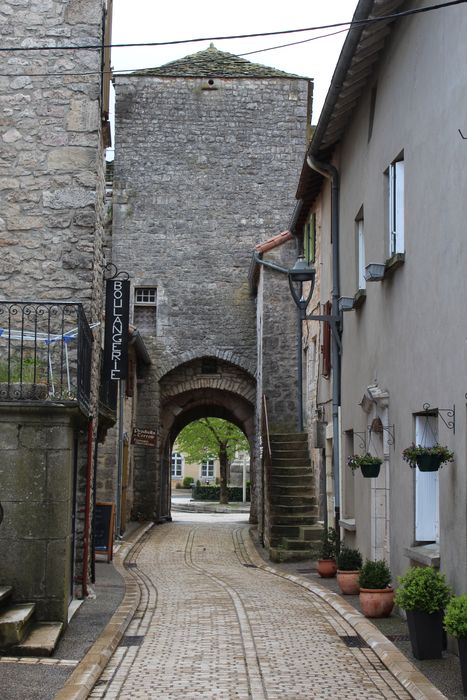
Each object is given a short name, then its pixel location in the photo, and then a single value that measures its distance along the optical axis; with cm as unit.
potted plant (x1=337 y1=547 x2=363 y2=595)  1112
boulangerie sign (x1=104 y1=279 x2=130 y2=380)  1320
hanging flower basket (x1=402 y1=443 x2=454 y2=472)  760
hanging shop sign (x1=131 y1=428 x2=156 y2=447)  2197
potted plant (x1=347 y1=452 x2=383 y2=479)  1024
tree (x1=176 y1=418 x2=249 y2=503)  3994
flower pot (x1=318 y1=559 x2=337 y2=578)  1311
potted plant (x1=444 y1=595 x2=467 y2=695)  607
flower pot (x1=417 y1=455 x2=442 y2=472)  764
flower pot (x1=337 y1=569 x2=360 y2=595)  1112
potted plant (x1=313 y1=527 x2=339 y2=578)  1312
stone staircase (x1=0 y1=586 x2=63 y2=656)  740
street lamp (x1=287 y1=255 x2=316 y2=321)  1273
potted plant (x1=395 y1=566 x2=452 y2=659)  728
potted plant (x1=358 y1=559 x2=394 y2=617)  938
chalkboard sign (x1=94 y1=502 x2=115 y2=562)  1478
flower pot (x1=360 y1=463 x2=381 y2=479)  1026
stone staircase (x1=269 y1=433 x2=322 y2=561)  1600
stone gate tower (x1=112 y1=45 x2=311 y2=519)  2470
